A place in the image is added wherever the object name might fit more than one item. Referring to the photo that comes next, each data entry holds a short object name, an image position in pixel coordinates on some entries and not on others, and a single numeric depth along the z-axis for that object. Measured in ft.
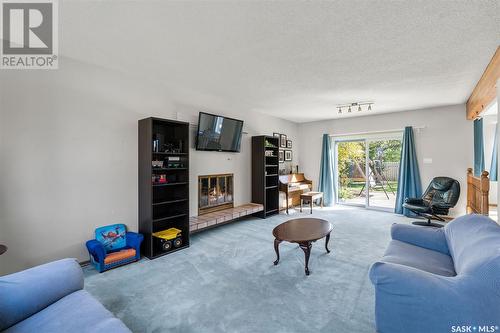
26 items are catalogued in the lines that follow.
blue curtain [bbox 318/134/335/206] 21.72
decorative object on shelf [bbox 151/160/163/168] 11.21
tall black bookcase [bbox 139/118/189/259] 10.57
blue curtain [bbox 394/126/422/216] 17.62
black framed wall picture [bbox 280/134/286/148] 20.97
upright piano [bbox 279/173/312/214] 19.31
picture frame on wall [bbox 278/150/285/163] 20.49
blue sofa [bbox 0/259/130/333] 4.23
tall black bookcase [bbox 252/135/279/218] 17.37
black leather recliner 14.44
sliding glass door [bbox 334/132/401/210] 19.65
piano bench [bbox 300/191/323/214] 19.38
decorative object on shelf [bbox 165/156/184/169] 11.53
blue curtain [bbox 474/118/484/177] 15.46
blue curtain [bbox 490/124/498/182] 15.39
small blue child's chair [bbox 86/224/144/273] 9.00
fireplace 14.48
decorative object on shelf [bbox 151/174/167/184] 11.21
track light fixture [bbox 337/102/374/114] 15.76
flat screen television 13.92
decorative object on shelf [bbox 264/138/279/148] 17.97
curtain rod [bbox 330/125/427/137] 17.73
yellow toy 10.81
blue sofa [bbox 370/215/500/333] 4.25
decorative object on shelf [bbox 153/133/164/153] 11.02
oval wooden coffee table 8.86
